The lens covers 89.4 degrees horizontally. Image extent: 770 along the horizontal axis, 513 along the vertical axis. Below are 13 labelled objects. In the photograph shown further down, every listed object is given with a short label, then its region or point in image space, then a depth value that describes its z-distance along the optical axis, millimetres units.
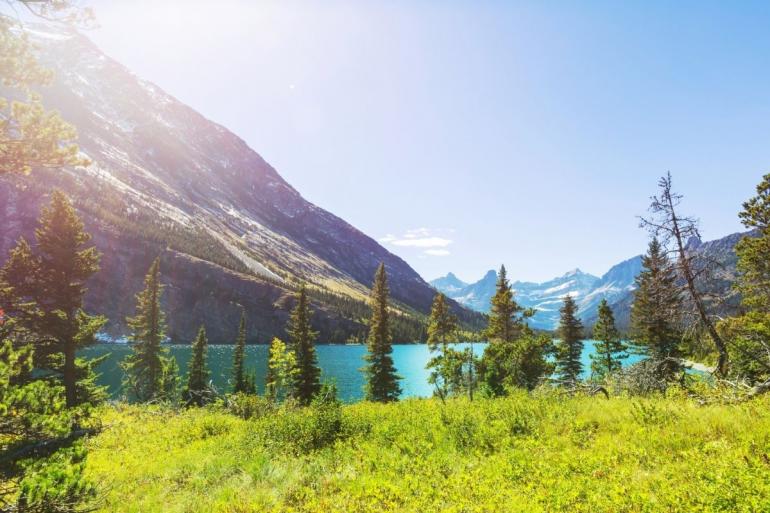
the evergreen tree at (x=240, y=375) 56281
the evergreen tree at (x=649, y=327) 31812
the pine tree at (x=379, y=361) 43031
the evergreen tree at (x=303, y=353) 40469
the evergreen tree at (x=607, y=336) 42094
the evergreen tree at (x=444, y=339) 35500
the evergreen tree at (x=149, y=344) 43469
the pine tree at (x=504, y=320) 38781
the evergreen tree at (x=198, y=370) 52219
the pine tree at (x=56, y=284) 22328
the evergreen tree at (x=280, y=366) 41966
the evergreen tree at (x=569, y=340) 45684
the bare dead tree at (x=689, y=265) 18766
